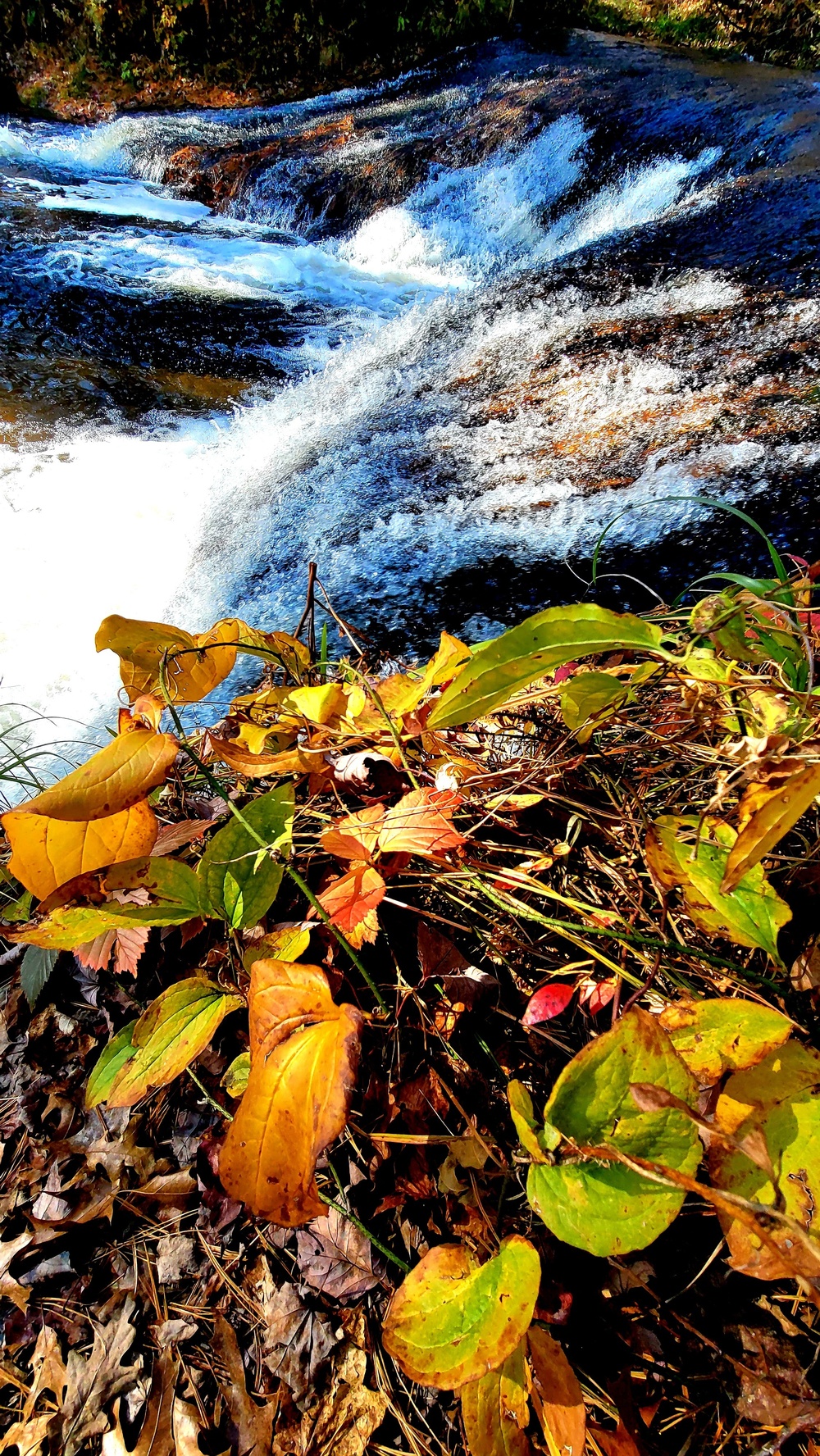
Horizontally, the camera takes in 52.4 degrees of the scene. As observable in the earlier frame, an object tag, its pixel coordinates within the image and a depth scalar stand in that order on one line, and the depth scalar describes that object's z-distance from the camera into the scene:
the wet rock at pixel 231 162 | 3.05
